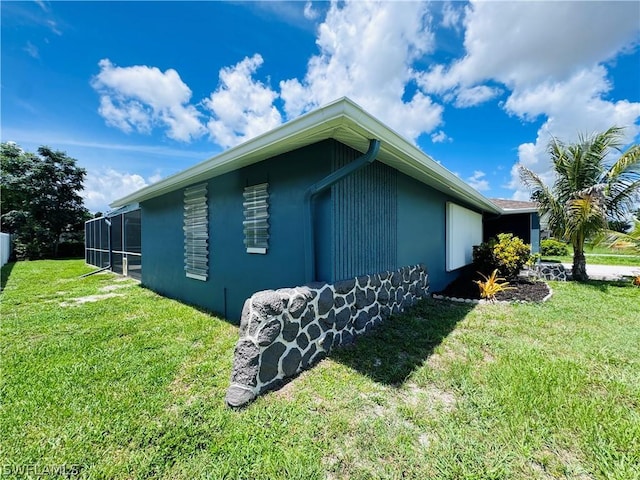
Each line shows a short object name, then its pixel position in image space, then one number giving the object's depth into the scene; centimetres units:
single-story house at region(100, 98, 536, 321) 346
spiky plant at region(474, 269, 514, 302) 585
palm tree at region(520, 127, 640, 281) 759
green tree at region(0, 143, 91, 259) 1883
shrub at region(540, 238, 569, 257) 1714
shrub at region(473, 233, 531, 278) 739
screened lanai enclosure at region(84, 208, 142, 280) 976
